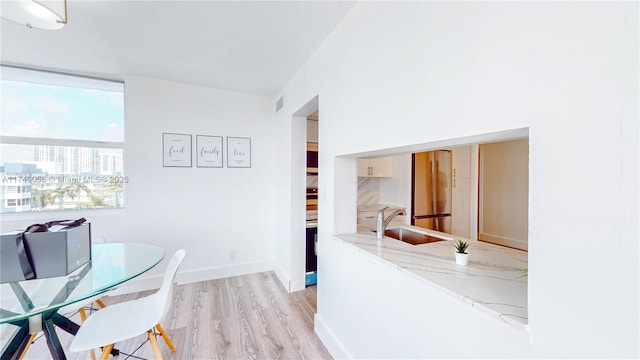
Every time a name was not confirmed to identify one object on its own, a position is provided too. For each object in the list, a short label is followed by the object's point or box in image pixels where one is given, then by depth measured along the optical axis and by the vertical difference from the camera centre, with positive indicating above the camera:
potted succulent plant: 1.20 -0.38
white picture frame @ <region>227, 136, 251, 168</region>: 3.27 +0.35
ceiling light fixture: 1.27 +0.90
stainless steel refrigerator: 3.41 -0.17
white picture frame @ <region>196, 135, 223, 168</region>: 3.12 +0.35
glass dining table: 1.21 -0.63
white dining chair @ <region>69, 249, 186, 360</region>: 1.32 -0.87
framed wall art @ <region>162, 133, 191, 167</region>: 2.96 +0.34
